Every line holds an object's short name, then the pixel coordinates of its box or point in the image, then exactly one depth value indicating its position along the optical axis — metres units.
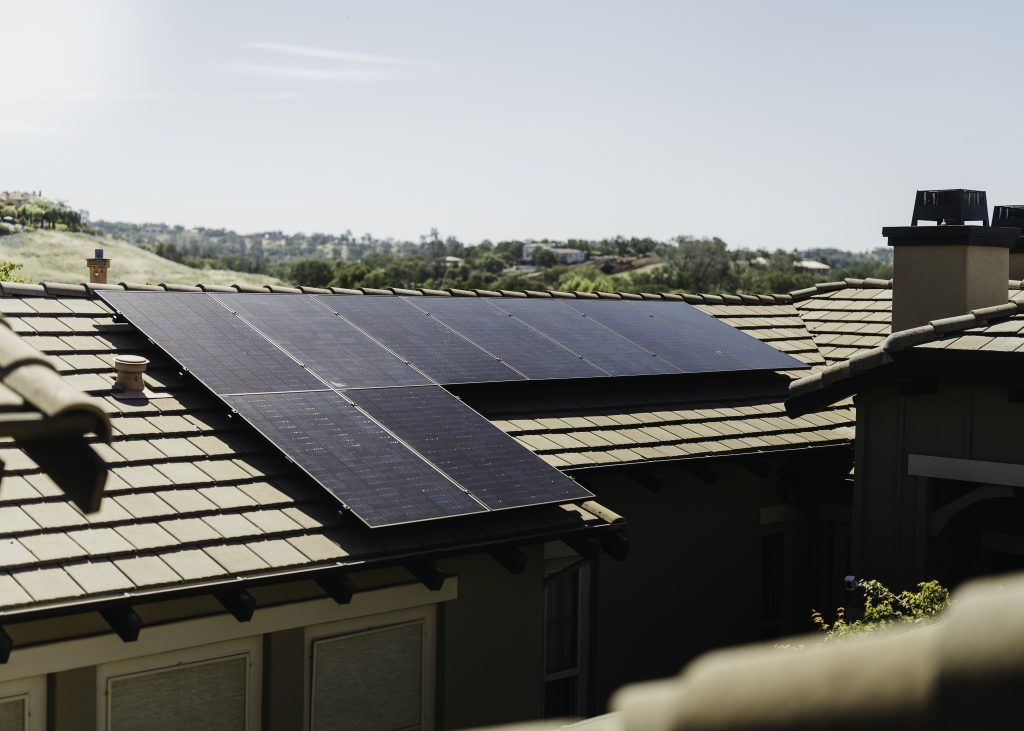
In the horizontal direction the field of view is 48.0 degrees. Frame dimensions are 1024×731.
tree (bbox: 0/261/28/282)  40.09
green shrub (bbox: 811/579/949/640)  9.65
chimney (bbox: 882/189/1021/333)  13.68
